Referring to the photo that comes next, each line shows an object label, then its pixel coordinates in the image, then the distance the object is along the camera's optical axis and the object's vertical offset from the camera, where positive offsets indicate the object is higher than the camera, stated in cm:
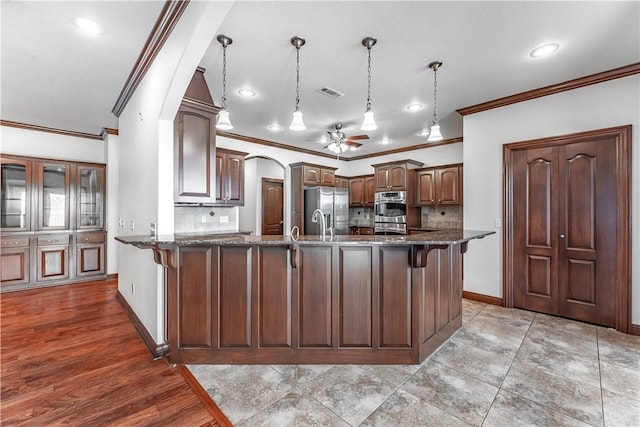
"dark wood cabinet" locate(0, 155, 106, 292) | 456 -7
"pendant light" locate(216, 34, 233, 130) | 244 +98
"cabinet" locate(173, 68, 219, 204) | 275 +68
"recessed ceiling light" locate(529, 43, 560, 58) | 258 +149
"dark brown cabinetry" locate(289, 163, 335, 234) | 615 +69
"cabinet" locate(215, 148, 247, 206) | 438 +58
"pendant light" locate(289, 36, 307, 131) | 247 +146
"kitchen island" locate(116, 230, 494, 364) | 238 -74
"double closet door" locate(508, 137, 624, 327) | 316 -18
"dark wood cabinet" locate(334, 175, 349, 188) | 703 +80
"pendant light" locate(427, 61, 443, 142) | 290 +148
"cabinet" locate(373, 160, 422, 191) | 591 +82
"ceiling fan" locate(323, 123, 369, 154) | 461 +117
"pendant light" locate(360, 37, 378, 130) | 250 +94
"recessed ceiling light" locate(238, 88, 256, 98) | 353 +150
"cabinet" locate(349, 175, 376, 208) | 693 +57
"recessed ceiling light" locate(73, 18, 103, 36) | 224 +149
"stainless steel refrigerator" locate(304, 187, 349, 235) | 623 +18
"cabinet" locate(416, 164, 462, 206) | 548 +55
